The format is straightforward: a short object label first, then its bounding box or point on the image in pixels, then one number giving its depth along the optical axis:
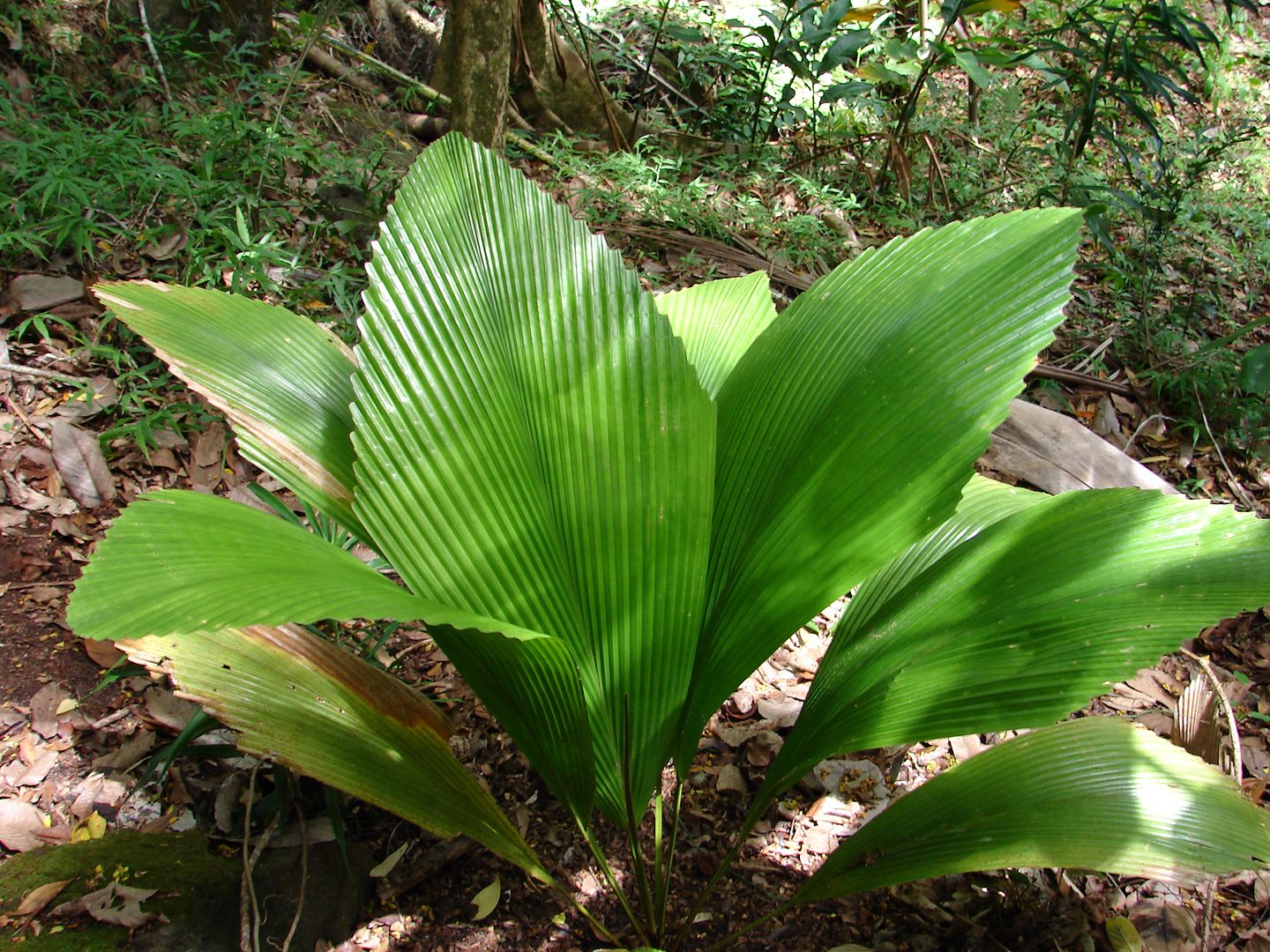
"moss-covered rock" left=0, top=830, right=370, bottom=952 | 1.21
